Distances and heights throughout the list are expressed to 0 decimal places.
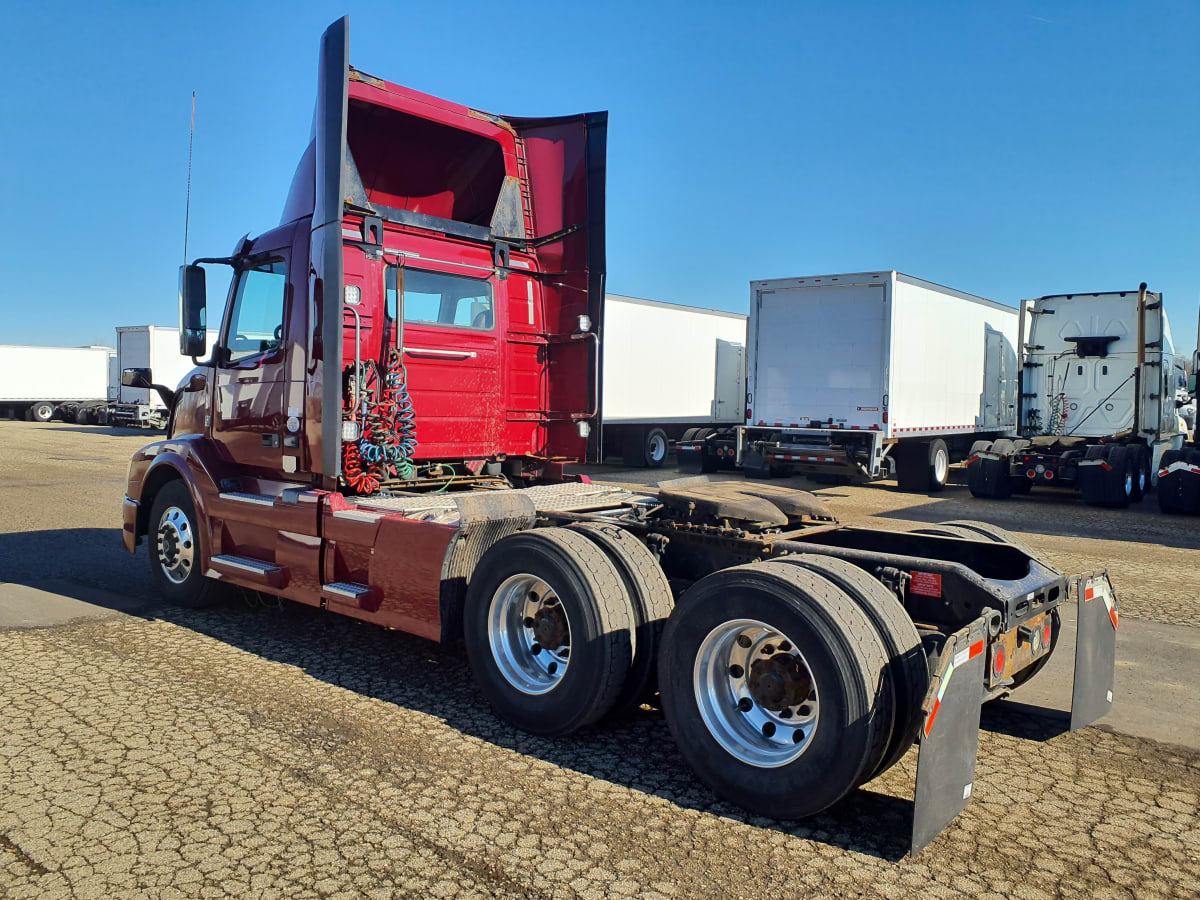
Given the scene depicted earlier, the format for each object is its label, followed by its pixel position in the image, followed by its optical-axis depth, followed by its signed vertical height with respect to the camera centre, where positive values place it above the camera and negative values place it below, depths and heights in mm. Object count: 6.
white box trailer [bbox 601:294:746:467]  21094 +1256
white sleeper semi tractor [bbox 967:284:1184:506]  15555 +684
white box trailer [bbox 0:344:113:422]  42375 +1258
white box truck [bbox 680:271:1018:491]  15680 +935
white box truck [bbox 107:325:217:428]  34062 +1743
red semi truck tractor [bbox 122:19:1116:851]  3490 -540
